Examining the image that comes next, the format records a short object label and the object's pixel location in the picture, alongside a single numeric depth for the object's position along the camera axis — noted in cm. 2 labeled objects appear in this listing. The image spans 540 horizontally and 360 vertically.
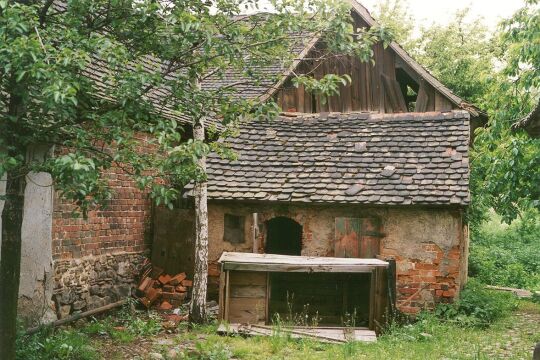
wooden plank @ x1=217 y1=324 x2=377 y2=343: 873
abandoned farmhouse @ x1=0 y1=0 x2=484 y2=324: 955
